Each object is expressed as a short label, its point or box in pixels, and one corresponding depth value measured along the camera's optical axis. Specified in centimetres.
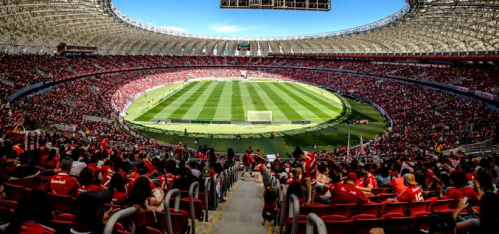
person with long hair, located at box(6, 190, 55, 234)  296
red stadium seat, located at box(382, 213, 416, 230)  494
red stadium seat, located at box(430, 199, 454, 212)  596
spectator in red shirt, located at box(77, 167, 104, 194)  518
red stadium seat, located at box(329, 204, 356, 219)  561
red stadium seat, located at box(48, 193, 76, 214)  513
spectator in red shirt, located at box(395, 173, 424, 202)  601
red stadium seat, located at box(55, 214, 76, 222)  415
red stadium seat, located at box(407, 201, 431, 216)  582
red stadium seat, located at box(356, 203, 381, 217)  564
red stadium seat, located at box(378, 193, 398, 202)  711
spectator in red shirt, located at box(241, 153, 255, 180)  1624
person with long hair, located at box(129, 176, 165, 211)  372
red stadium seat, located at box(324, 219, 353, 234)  472
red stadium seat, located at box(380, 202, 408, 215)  571
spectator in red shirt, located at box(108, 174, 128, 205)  521
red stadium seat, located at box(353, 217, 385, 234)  481
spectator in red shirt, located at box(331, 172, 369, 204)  573
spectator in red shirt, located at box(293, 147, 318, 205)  661
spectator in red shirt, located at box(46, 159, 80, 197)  537
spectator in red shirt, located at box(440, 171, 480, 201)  611
